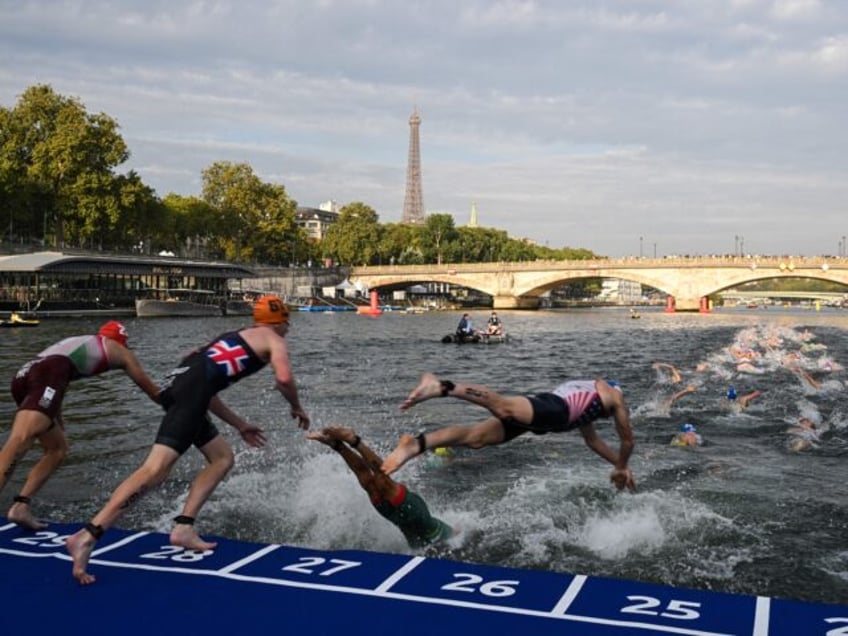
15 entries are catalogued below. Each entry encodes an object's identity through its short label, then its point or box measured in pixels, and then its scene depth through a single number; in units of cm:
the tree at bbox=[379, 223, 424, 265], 14200
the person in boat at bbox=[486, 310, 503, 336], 4384
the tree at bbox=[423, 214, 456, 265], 14475
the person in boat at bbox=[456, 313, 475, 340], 4475
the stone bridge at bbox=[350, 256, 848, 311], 9525
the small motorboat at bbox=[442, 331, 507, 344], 4462
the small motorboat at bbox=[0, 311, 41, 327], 5084
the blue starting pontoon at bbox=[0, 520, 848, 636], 539
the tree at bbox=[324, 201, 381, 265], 13762
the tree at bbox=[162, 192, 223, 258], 10156
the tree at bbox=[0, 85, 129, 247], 7319
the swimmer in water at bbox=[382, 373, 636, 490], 732
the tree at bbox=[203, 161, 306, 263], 10706
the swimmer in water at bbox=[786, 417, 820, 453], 1499
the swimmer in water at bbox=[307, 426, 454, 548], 713
